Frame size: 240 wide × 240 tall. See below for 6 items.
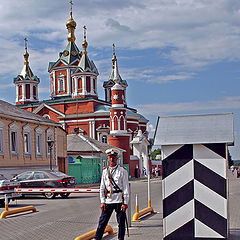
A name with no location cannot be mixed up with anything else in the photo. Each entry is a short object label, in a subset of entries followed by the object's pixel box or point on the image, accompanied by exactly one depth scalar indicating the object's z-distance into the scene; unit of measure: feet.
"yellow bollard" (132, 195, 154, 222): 40.68
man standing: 26.58
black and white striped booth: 24.85
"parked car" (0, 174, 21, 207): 55.93
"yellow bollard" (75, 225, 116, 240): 29.75
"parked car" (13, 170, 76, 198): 74.13
